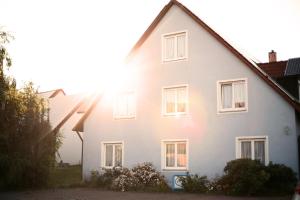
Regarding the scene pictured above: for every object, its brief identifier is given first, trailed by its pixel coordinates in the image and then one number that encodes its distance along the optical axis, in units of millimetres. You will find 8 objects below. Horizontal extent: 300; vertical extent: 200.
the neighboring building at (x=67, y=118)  38250
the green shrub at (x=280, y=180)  17359
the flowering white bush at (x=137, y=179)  20562
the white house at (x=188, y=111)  19203
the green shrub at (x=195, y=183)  19453
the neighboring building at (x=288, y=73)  21670
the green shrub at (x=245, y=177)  16938
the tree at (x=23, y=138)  20438
